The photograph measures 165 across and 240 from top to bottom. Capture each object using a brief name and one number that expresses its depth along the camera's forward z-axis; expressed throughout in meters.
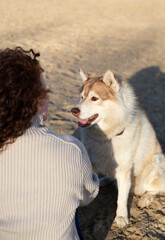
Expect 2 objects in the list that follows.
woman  1.33
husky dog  2.66
